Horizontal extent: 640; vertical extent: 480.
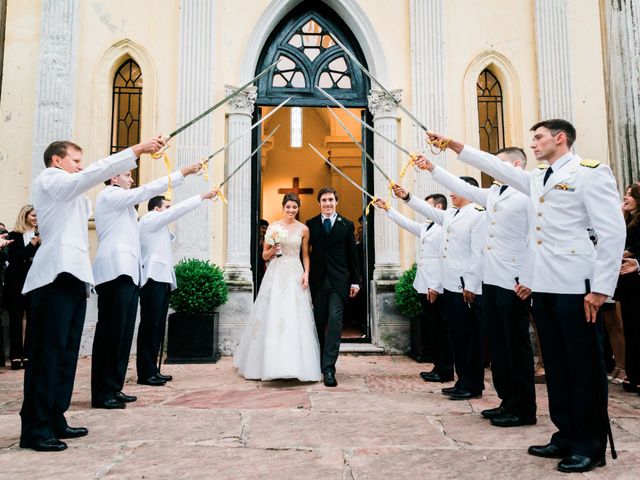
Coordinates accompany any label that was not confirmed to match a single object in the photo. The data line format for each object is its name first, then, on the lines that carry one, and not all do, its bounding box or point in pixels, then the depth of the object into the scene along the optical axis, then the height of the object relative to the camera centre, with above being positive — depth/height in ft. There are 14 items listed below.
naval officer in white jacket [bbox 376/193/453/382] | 20.65 +0.74
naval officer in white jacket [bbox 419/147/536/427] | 13.78 +0.00
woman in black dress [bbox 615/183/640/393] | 18.33 -0.03
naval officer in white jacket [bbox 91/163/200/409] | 15.72 +0.67
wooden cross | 55.62 +11.50
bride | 19.62 -0.66
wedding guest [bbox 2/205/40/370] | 22.67 +1.12
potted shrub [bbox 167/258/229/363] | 24.62 -0.75
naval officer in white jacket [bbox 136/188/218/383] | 19.86 +0.53
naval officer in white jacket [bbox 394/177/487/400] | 17.17 +0.54
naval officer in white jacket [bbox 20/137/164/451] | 11.64 +0.32
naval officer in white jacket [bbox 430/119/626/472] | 10.44 +0.39
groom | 20.04 +1.16
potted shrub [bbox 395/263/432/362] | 25.34 -0.72
